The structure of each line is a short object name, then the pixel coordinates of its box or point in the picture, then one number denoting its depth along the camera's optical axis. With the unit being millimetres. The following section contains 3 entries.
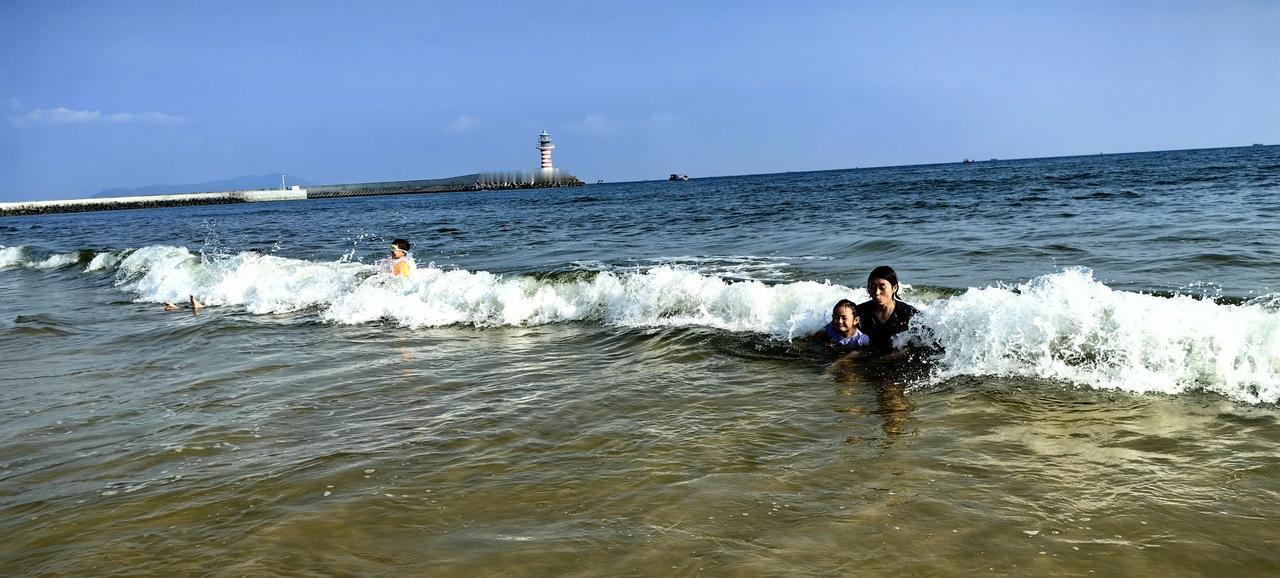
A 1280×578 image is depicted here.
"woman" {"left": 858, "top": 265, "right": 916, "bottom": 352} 7312
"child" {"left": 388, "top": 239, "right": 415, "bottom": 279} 12586
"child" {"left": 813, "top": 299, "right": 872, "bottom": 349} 7324
